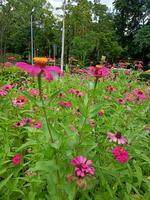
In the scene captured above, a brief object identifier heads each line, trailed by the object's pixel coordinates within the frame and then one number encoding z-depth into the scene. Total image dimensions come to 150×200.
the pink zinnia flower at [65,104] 1.29
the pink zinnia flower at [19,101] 1.28
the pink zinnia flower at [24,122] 1.13
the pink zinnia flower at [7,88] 1.41
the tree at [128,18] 18.68
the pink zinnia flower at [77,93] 1.44
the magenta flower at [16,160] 0.92
